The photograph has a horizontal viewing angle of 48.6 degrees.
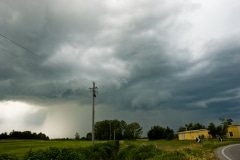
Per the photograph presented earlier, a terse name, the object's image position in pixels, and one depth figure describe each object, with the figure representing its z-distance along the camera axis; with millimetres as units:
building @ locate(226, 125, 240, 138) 102812
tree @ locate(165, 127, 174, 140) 134162
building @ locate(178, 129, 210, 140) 104812
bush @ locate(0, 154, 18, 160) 14297
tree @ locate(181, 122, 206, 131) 150200
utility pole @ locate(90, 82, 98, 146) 46300
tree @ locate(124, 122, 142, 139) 176325
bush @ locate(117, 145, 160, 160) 29247
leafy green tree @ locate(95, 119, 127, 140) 177250
